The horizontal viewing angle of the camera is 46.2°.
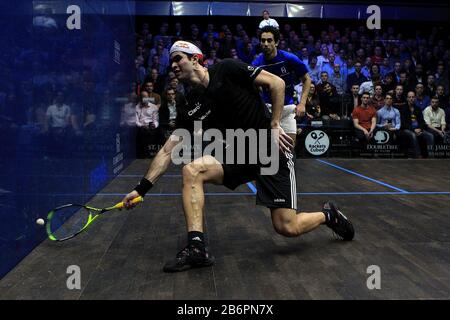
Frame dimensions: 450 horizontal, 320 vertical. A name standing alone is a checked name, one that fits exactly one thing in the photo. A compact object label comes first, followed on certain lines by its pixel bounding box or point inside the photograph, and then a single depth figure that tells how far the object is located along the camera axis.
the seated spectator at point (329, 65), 11.00
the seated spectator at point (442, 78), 11.79
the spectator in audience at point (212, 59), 11.35
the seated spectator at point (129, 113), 7.65
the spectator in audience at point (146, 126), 9.41
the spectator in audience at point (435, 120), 9.84
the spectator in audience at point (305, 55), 11.44
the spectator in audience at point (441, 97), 10.36
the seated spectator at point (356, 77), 10.63
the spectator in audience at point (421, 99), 10.50
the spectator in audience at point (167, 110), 9.51
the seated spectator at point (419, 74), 11.78
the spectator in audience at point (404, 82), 10.91
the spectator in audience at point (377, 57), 12.08
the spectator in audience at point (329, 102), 9.91
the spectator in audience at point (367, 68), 11.06
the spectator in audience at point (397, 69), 11.58
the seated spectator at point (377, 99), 10.02
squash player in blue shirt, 4.36
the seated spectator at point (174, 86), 9.62
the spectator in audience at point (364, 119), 9.61
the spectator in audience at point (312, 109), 9.63
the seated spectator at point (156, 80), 9.95
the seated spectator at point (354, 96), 10.12
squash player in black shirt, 2.85
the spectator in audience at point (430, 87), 11.03
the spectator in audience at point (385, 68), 11.66
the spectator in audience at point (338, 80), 10.73
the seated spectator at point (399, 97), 10.13
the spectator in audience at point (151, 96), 9.56
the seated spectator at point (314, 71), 10.82
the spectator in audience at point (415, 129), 9.79
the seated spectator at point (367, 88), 10.34
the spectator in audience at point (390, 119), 9.76
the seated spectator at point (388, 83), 10.74
